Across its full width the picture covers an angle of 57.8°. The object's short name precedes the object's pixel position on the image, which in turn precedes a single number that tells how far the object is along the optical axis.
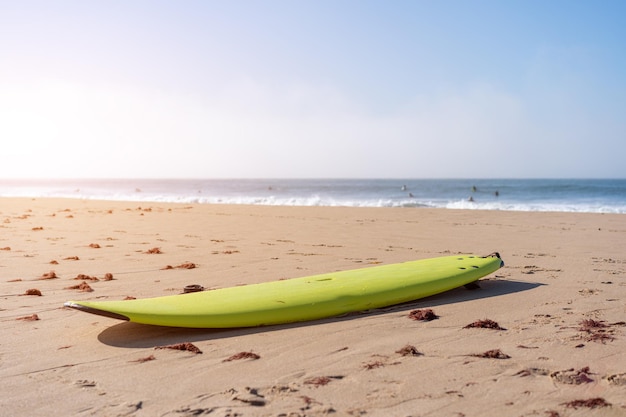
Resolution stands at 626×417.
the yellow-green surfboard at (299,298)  3.42
